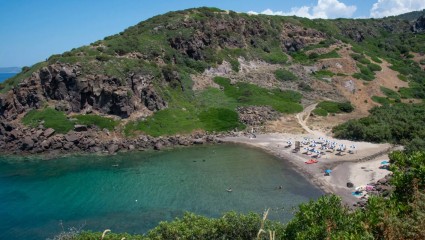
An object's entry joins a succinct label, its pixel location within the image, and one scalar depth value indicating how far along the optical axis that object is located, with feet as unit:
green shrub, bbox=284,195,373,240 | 65.51
